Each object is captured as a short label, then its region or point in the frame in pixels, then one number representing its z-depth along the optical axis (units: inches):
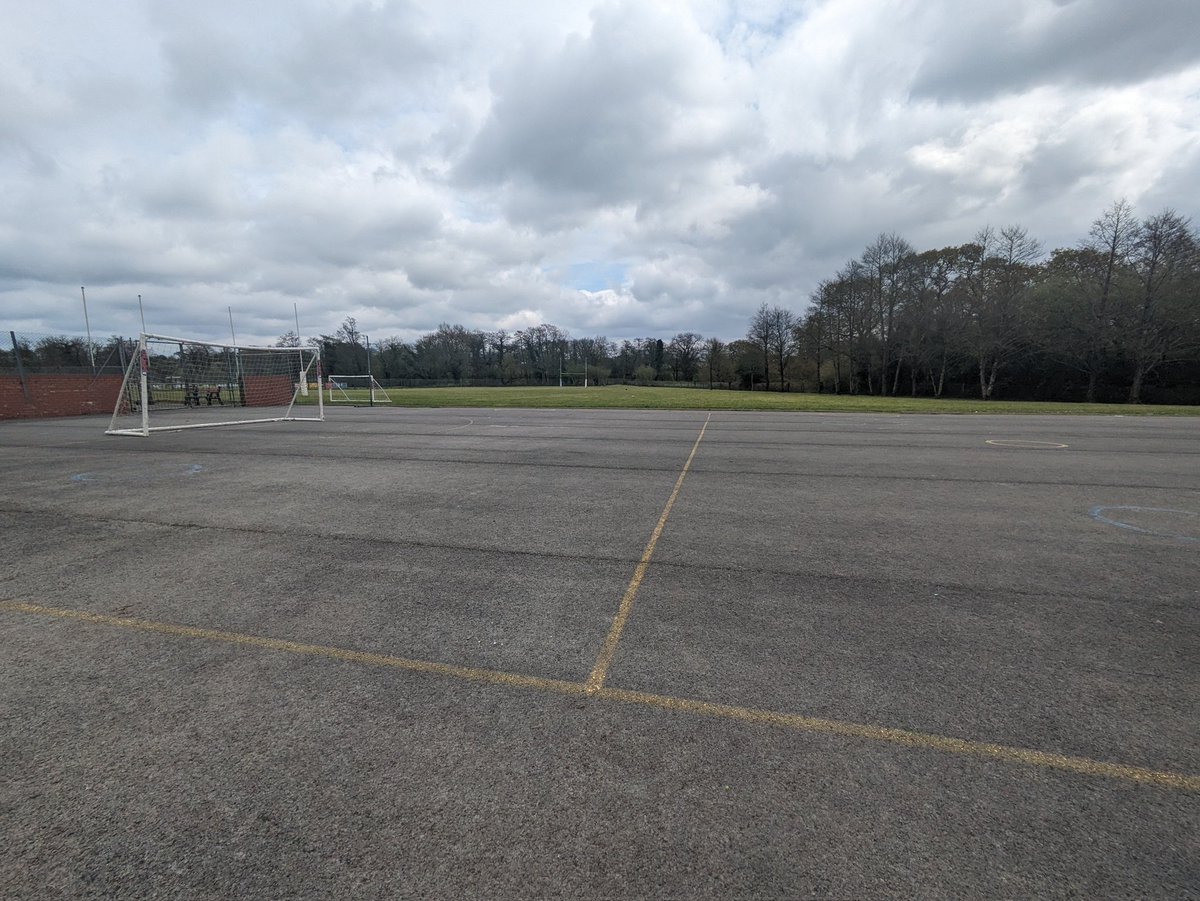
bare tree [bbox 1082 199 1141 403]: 1676.9
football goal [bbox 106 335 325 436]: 774.7
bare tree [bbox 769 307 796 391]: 3095.5
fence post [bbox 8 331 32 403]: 824.6
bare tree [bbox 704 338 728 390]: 3489.2
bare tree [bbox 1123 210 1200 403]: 1563.7
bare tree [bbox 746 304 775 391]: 3158.5
